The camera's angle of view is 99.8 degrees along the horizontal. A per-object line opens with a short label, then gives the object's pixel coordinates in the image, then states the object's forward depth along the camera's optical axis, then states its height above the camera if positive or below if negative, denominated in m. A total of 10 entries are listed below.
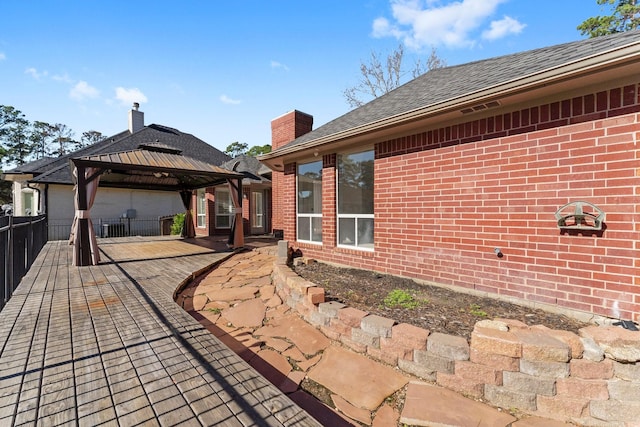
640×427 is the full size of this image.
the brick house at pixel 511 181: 2.83 +0.39
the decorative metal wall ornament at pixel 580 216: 2.92 -0.09
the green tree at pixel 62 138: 36.87 +10.31
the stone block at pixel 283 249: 6.32 -0.91
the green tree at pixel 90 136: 40.84 +11.70
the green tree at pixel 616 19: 13.24 +9.69
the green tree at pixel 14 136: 29.30 +8.65
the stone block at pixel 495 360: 2.12 -1.21
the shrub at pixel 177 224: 13.47 -0.63
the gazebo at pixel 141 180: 6.52 +1.19
